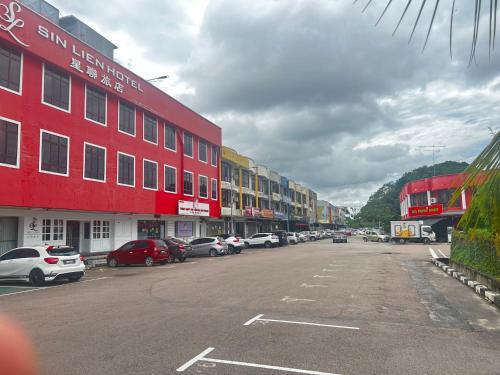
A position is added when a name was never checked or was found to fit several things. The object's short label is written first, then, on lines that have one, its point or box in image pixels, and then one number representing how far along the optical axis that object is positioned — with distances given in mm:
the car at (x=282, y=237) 48156
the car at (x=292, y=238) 55059
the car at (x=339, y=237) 57500
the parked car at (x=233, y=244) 35406
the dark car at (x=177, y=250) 26531
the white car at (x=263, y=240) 45875
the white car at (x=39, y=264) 15961
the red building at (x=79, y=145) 21422
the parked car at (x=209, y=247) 32312
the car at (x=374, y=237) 61125
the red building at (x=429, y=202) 57156
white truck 51000
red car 24000
